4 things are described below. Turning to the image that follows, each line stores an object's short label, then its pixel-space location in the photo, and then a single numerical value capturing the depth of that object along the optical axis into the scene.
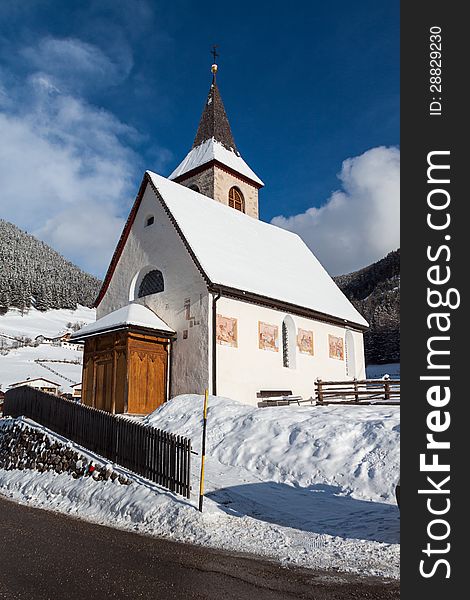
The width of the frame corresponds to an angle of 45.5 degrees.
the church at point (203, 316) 19.11
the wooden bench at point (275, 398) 19.69
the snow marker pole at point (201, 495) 9.18
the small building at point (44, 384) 49.37
